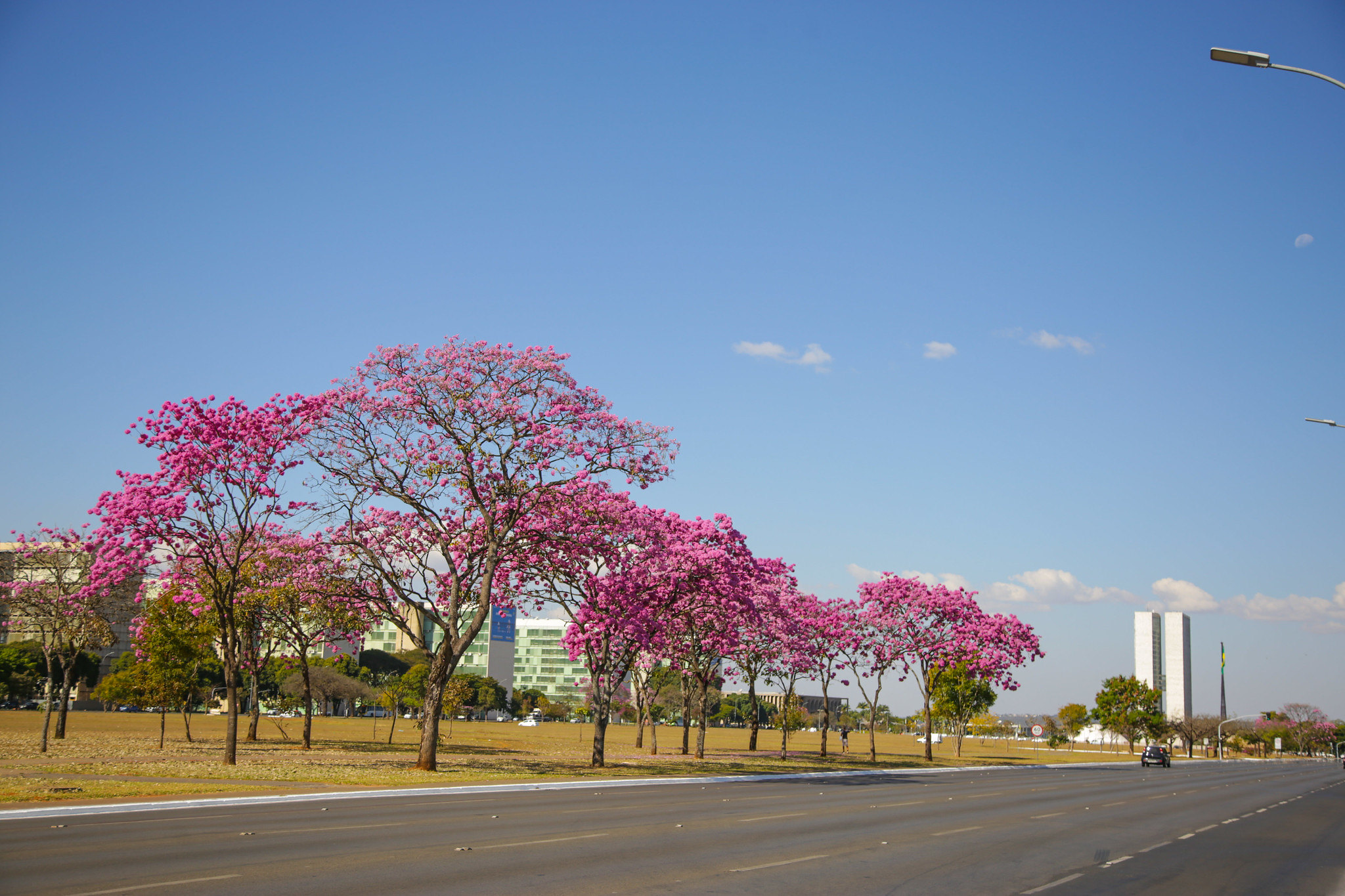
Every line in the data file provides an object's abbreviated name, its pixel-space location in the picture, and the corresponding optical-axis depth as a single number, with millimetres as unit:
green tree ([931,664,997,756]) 58500
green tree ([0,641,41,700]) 102125
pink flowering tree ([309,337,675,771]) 30922
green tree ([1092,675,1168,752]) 94500
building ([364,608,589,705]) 186750
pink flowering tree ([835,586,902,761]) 54062
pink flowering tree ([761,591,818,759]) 51781
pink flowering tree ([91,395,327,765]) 28766
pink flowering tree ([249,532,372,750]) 32781
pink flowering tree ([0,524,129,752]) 41250
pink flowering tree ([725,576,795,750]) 48344
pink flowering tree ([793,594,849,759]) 53125
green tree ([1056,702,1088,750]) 109500
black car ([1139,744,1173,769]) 75062
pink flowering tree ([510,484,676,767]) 33344
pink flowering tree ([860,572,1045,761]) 54125
